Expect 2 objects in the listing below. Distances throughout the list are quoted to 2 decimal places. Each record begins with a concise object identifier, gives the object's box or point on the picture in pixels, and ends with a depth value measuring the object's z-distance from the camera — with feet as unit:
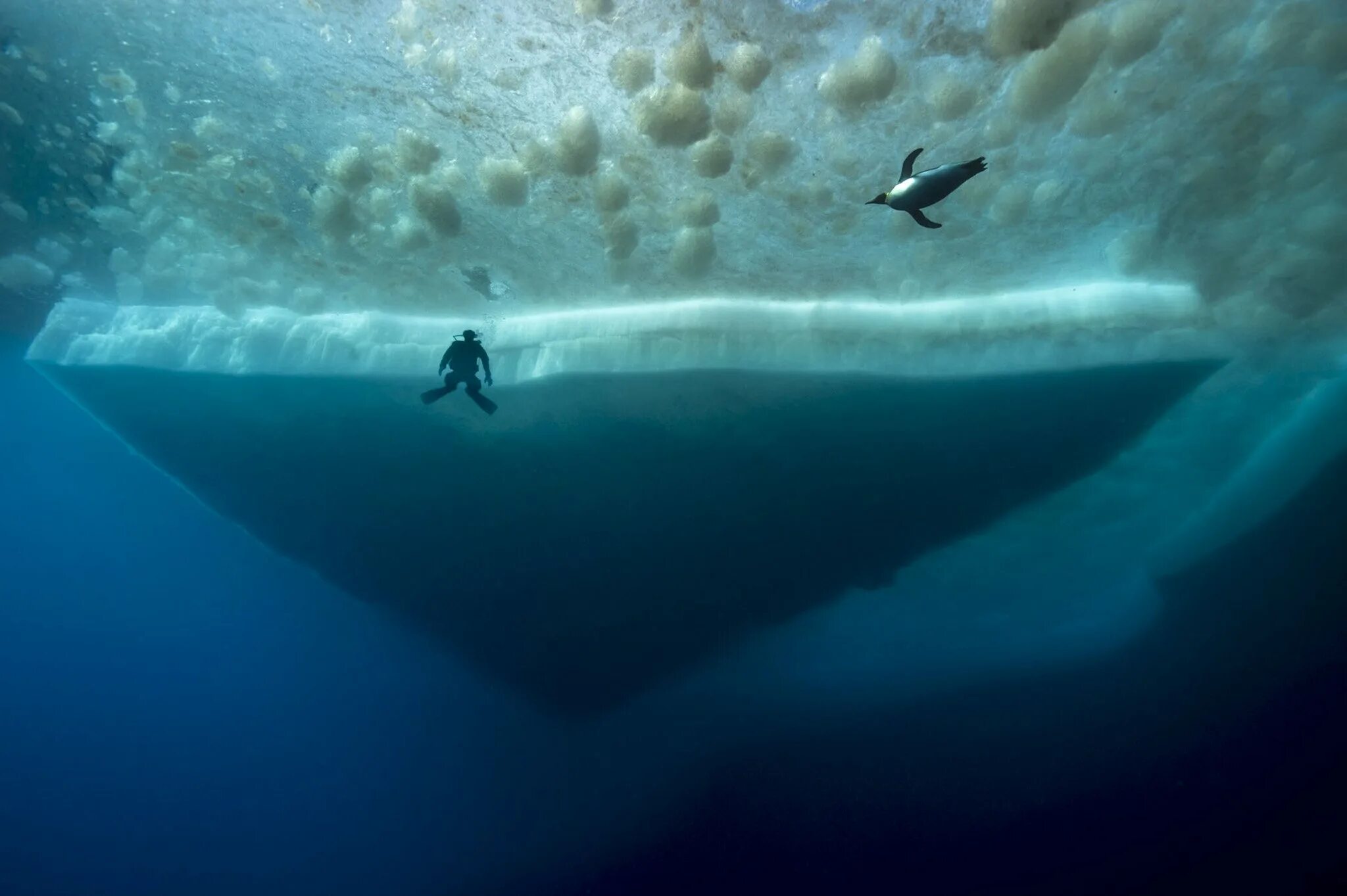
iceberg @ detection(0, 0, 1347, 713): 18.60
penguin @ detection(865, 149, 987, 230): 10.75
